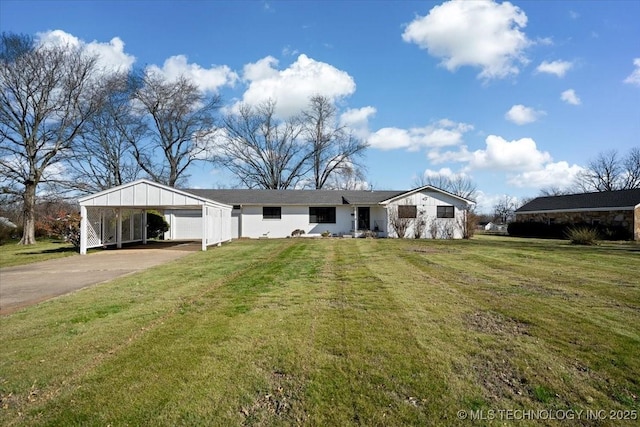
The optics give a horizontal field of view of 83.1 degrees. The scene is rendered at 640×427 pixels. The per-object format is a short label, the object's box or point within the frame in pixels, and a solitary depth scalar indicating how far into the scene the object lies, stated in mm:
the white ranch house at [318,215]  25531
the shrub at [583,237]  19531
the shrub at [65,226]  20703
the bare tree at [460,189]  60281
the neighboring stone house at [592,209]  25688
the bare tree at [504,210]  60844
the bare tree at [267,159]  42375
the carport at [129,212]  17484
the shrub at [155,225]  25172
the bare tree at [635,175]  45094
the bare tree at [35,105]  24422
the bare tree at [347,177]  42844
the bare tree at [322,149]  42500
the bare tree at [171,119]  35938
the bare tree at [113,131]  30531
